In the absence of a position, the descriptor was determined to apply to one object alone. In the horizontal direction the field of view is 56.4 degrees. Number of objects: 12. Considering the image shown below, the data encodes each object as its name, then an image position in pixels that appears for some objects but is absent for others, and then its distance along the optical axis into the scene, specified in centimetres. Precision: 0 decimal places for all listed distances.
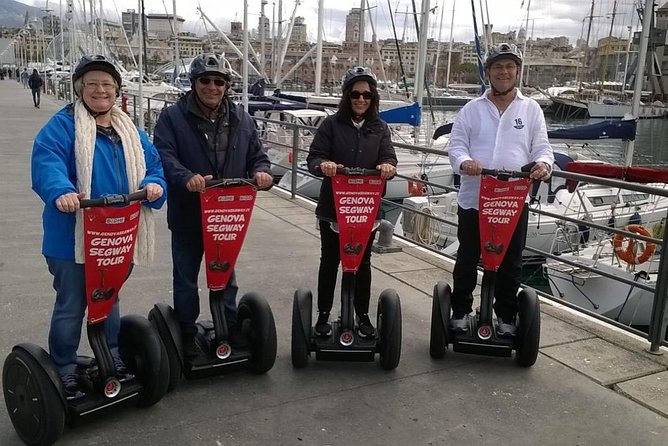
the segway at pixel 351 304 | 369
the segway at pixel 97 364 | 286
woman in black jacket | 373
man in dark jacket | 341
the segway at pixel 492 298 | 381
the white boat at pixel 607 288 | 830
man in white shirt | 387
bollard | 666
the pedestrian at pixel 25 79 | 5106
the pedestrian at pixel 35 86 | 2680
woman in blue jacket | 289
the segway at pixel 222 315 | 340
